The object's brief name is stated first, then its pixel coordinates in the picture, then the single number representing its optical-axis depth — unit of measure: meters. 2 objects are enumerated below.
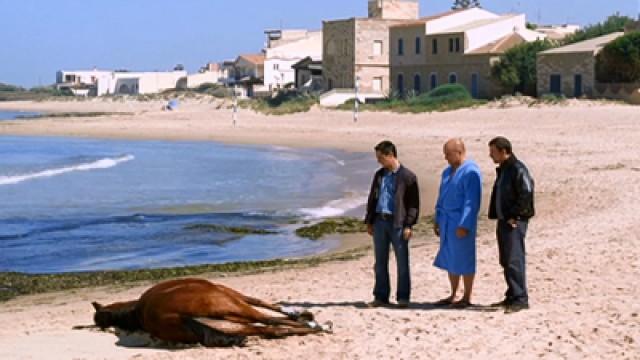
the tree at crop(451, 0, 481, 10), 120.00
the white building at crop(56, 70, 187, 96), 132.88
